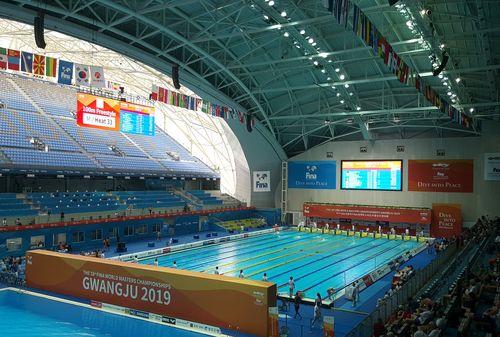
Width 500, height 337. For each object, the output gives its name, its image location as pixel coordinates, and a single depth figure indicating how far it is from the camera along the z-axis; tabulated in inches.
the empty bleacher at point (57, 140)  1413.6
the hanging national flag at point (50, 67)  829.2
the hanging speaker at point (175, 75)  1095.0
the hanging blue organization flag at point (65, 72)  832.3
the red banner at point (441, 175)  1561.3
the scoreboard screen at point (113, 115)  1056.2
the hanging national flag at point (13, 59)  778.2
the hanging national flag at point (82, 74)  862.5
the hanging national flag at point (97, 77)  882.1
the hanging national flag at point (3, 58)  767.1
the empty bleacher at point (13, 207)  1102.4
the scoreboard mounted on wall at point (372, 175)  1690.5
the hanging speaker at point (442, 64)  737.5
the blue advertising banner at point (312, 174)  1841.8
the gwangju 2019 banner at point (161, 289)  571.5
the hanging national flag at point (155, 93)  1002.2
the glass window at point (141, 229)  1427.2
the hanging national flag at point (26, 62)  794.2
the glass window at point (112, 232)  1325.3
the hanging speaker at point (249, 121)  1411.2
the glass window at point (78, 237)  1217.4
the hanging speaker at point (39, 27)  768.9
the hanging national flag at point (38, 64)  810.8
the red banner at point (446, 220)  1541.6
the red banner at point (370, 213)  1599.4
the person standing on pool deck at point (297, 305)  660.1
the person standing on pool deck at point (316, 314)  629.6
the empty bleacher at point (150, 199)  1521.9
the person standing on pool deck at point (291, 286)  754.2
